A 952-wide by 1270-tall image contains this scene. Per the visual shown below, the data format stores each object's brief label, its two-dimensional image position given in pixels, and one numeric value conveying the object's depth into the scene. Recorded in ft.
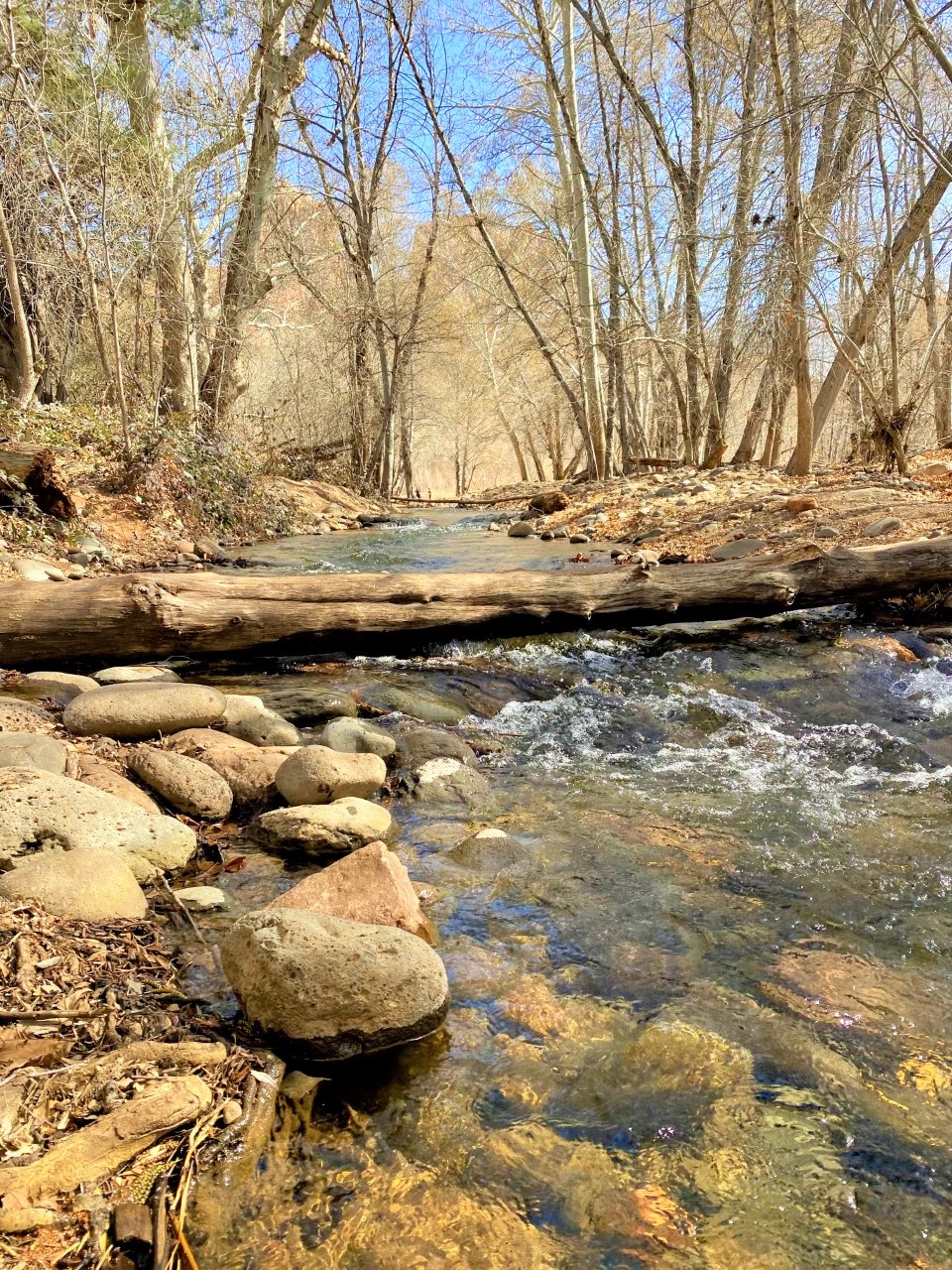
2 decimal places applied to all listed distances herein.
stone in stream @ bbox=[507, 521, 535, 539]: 42.80
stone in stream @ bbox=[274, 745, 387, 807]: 11.94
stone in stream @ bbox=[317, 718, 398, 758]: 14.11
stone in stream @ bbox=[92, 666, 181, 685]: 15.75
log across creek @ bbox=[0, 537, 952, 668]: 16.26
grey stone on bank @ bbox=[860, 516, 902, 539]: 25.38
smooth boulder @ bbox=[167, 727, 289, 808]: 12.21
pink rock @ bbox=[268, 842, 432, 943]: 8.50
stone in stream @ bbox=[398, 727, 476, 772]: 13.94
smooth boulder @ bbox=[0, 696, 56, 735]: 12.37
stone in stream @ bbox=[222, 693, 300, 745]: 14.17
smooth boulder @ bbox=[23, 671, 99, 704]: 14.84
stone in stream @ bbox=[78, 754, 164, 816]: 10.93
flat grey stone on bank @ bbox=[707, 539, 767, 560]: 27.14
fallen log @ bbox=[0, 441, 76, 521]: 26.53
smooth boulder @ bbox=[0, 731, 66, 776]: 10.49
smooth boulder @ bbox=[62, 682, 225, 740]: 13.20
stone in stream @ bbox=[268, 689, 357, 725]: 15.85
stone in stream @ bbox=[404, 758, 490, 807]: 12.72
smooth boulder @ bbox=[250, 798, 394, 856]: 10.68
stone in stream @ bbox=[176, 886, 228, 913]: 9.10
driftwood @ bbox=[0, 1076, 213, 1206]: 5.05
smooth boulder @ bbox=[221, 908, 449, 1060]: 6.83
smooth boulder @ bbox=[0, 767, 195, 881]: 8.77
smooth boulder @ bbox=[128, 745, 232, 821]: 11.55
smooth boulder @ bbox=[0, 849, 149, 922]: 7.91
